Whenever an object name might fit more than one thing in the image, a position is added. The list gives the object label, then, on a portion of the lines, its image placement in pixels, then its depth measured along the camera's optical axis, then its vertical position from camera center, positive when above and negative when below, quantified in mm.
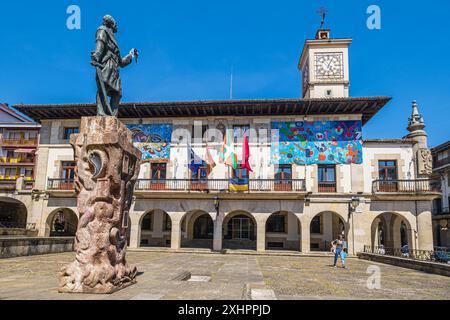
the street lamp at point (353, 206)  20320 +360
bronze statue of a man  8180 +3386
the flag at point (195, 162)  22438 +3009
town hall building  20891 +2472
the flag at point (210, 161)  21241 +2995
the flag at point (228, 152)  21188 +3619
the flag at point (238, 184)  21078 +1584
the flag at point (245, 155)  20703 +3341
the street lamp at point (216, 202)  21391 +450
